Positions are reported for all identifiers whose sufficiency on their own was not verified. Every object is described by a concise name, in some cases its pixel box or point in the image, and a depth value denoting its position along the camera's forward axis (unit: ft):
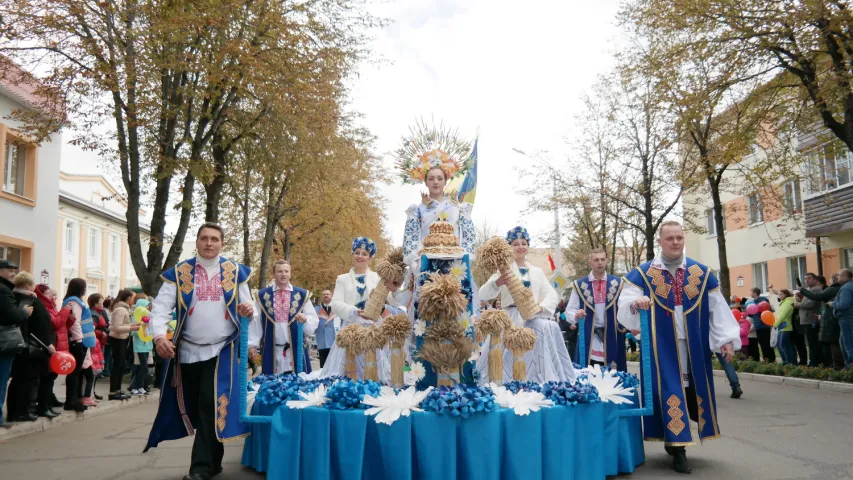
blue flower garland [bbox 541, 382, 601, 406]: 18.34
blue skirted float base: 16.75
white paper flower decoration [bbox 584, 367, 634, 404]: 20.18
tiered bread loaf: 21.21
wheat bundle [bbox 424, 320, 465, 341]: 20.43
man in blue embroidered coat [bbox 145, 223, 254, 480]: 19.65
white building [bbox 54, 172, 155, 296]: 111.04
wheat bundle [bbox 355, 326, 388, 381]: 22.26
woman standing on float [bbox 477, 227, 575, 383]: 23.66
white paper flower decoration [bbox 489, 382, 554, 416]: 17.38
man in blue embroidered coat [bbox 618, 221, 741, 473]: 20.74
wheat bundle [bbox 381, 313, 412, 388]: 21.68
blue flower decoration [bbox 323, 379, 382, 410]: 17.97
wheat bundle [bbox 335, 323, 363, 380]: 22.81
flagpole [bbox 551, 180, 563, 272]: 71.10
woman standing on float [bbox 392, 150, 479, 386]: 21.29
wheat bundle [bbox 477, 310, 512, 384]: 21.62
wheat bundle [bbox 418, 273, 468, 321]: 19.94
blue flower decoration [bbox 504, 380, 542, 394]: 19.92
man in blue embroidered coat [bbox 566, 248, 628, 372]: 32.09
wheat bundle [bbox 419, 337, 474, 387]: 20.44
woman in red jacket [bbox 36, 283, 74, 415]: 31.96
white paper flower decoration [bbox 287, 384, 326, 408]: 18.37
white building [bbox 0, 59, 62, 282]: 64.69
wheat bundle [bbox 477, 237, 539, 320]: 22.15
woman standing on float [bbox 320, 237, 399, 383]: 29.73
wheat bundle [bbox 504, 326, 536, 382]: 22.00
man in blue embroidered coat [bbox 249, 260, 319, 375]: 31.68
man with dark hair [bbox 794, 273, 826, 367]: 47.00
